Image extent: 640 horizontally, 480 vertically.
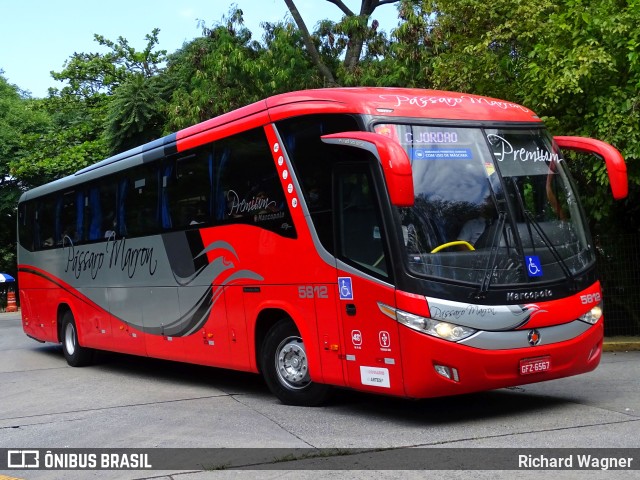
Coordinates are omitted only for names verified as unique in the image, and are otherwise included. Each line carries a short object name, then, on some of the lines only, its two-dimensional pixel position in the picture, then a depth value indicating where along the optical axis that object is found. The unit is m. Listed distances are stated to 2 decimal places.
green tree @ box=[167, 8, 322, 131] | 20.78
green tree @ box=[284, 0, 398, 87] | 21.50
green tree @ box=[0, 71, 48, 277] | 39.53
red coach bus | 7.88
